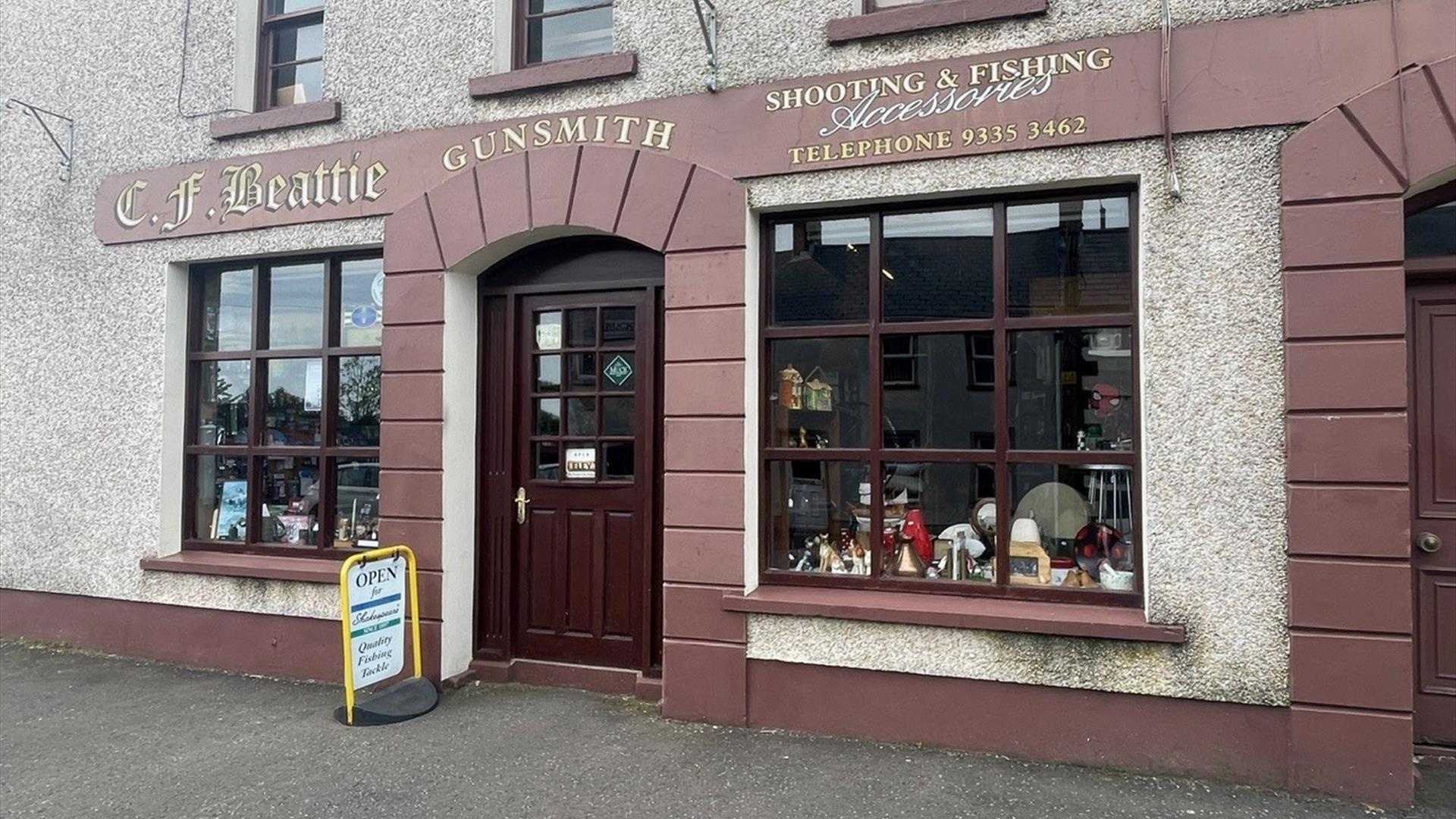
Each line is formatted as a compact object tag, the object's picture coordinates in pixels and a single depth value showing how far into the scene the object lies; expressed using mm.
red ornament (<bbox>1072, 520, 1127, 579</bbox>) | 4617
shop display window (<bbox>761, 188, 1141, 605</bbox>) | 4602
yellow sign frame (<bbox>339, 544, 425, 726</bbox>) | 5004
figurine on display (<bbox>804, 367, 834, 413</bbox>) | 5094
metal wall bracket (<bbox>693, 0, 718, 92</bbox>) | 5055
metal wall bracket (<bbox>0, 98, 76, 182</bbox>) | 6781
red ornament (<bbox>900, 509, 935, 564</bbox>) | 4961
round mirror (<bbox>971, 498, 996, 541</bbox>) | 4797
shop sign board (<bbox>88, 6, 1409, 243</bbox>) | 4211
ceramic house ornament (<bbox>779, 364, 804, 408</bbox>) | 5164
